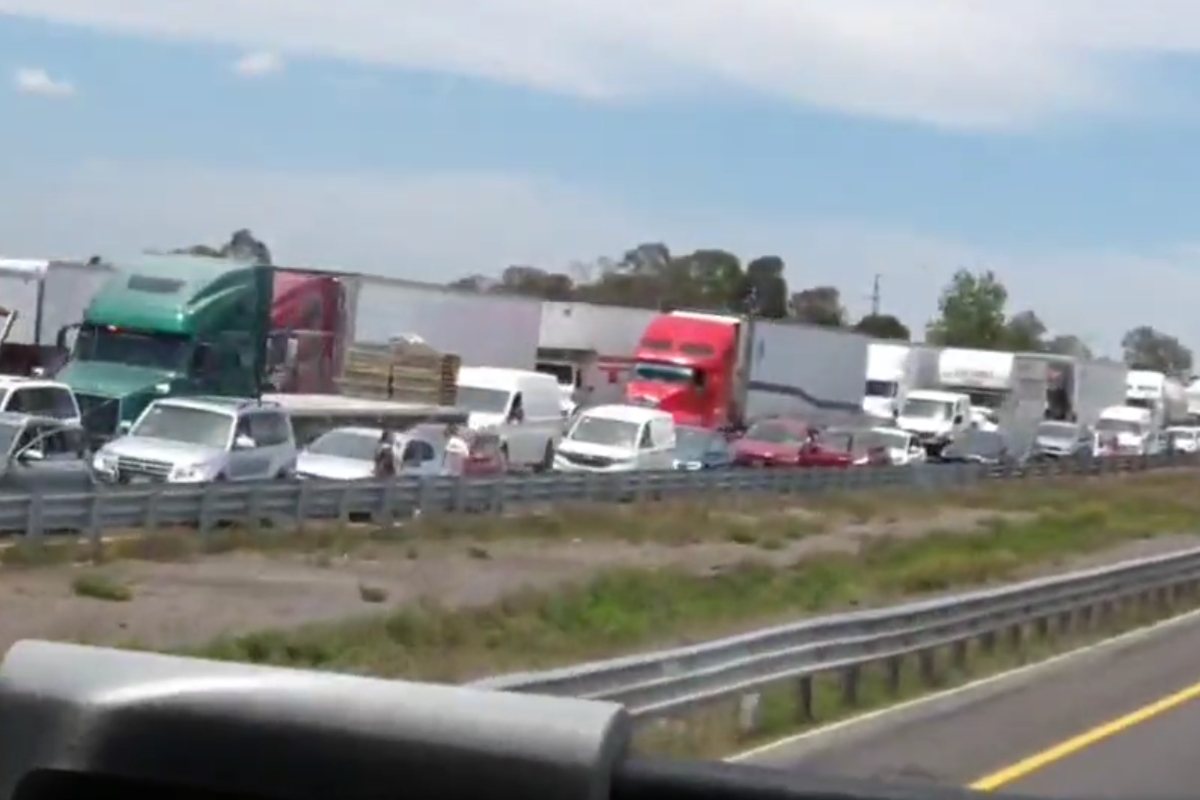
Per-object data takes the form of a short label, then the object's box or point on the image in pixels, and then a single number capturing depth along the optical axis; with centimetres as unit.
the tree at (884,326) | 17912
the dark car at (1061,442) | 8244
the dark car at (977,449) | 7356
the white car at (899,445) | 6375
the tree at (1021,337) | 18382
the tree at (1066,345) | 18775
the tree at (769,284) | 18538
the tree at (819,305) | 18875
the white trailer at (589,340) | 7081
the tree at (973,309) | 17775
